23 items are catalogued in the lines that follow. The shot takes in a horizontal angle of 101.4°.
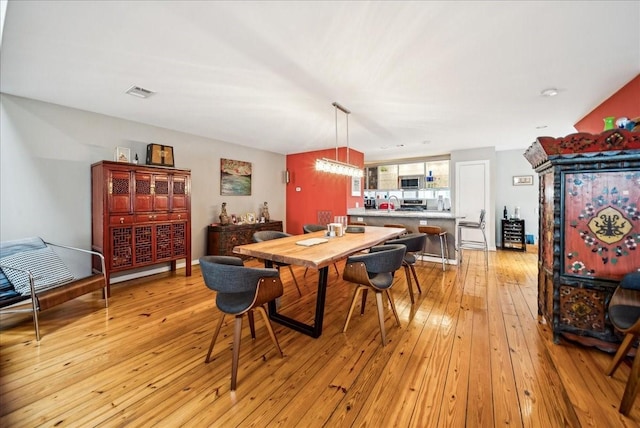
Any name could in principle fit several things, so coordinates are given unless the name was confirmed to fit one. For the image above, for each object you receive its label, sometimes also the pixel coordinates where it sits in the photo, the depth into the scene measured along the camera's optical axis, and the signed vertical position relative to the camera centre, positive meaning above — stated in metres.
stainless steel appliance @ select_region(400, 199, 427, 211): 7.31 +0.18
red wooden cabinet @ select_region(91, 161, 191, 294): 3.38 -0.03
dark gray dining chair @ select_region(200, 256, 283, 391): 1.71 -0.53
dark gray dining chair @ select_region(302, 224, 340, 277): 3.91 -0.25
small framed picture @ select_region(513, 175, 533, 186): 6.23 +0.73
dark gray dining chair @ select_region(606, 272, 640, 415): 1.47 -0.72
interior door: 6.15 +0.43
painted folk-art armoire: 1.95 -0.12
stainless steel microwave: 7.29 +0.81
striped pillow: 2.51 -0.58
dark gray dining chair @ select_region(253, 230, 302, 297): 3.23 -0.31
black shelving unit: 6.00 -0.57
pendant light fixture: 3.44 +0.63
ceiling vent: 2.86 +1.36
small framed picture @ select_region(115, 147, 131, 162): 3.70 +0.84
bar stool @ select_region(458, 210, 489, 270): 4.33 -0.25
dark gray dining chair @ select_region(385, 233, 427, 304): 2.89 -0.40
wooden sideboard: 4.81 -0.47
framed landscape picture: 5.30 +0.72
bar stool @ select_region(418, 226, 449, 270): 4.26 -0.36
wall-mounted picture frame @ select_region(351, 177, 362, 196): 6.04 +0.60
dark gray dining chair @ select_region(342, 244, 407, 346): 2.20 -0.50
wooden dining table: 2.06 -0.35
